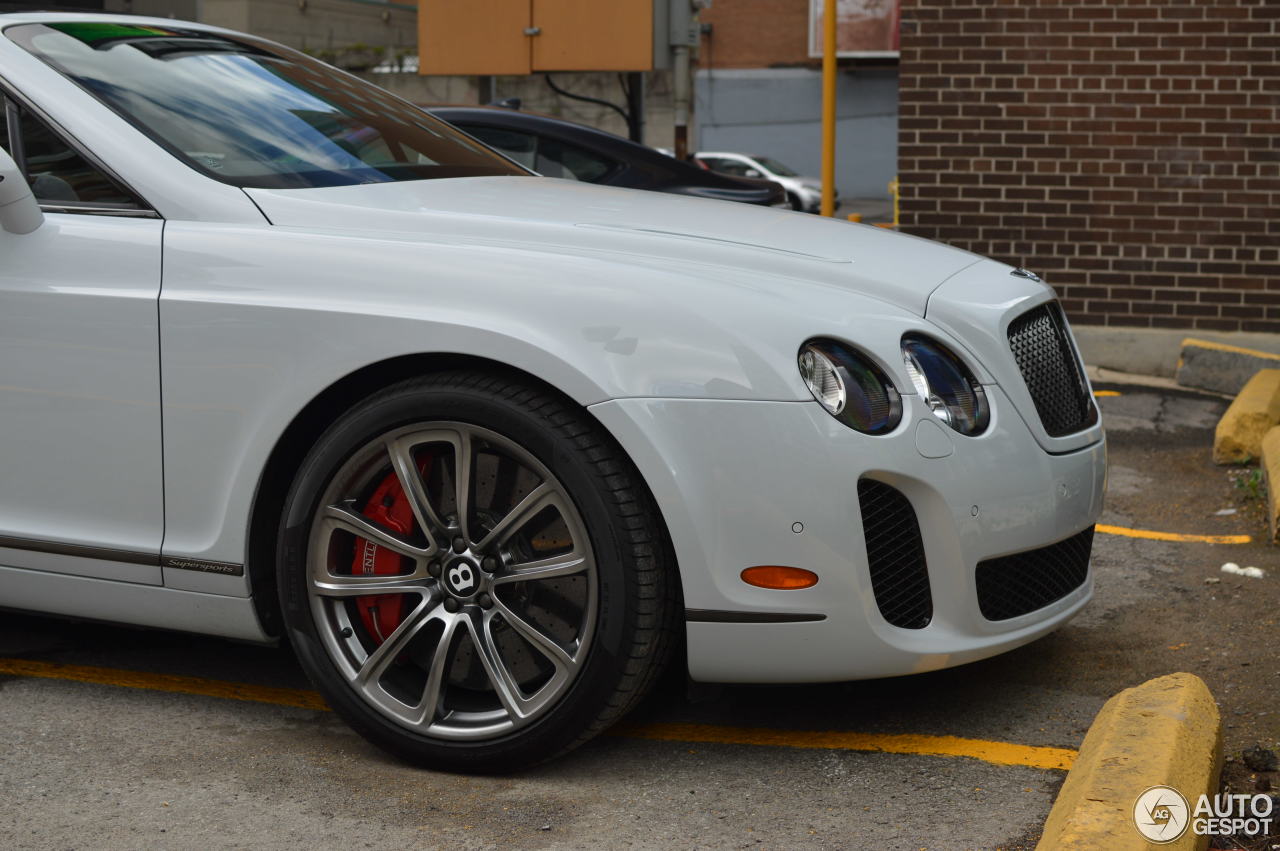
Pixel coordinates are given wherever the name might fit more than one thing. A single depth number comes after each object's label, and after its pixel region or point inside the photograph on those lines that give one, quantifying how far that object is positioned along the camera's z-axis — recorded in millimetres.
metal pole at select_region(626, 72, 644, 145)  10500
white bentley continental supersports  2922
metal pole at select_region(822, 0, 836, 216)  10641
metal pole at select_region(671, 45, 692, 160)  10281
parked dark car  7402
